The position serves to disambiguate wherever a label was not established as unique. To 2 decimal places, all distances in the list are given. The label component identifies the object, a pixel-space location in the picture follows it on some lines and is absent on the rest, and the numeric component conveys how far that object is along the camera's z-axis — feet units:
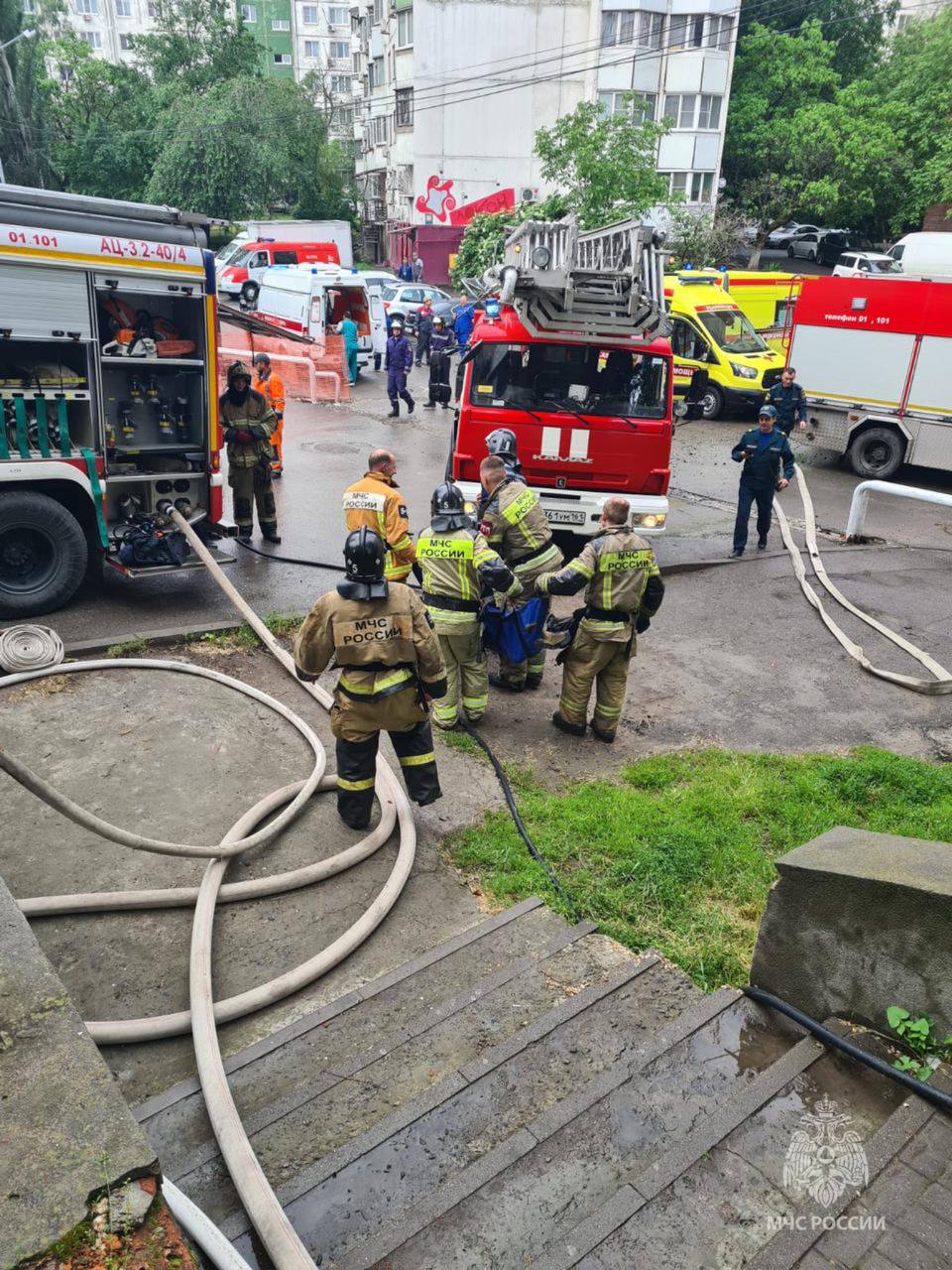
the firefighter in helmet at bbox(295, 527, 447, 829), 16.26
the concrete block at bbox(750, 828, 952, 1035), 11.48
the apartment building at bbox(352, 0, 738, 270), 128.36
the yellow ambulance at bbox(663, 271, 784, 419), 60.03
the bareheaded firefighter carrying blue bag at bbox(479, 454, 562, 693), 22.82
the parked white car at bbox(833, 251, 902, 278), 86.48
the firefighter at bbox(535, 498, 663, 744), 20.66
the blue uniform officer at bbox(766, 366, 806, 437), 39.91
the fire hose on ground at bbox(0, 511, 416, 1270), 8.86
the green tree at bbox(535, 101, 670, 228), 71.56
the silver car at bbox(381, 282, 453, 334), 86.17
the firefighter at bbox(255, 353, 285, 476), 35.88
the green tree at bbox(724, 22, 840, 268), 127.54
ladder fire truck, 30.14
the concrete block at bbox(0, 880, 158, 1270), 7.11
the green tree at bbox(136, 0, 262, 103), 143.02
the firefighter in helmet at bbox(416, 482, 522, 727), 20.44
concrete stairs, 9.25
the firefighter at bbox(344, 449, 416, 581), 23.89
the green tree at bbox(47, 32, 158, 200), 140.36
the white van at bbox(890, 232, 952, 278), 67.62
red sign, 133.90
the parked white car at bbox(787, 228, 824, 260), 145.79
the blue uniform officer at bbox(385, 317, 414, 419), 56.49
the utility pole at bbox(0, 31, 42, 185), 132.36
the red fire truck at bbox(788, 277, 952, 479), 45.03
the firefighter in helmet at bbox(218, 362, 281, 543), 32.04
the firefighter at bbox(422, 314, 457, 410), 59.21
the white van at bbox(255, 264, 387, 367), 65.87
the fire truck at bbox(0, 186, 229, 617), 24.30
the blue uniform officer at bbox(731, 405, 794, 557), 34.42
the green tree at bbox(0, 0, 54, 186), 133.08
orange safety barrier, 64.80
